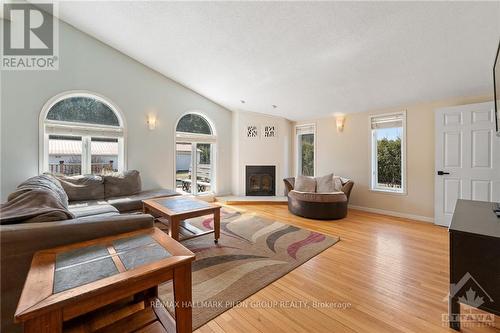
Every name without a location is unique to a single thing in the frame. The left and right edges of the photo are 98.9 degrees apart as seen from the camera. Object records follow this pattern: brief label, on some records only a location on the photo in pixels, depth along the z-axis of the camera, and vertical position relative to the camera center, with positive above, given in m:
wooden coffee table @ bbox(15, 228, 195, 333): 0.89 -0.55
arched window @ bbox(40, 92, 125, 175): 3.65 +0.56
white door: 3.23 +0.15
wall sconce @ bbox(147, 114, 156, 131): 4.60 +0.95
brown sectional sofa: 1.27 -0.46
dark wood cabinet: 1.31 -0.64
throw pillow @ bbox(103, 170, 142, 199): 3.78 -0.32
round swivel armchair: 3.99 -0.73
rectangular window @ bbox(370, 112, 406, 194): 4.26 +0.29
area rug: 1.83 -1.09
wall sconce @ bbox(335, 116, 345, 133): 4.98 +1.03
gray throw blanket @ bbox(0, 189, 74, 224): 1.43 -0.32
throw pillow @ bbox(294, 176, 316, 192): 4.46 -0.37
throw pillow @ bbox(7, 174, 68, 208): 1.82 -0.20
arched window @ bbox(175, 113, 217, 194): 5.24 +0.30
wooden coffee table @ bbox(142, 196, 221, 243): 2.61 -0.59
